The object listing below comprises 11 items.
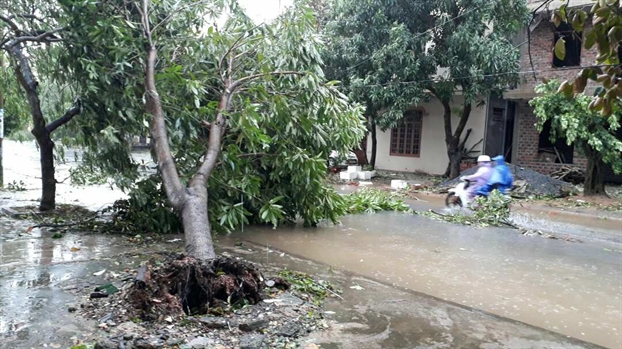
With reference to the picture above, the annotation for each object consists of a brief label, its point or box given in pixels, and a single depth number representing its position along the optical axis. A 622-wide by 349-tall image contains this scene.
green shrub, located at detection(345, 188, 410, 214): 11.86
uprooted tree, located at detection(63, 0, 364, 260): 7.01
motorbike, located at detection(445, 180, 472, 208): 11.49
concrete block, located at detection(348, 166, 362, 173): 20.22
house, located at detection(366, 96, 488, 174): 19.89
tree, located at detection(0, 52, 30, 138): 11.98
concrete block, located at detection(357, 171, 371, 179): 19.88
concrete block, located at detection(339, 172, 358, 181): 19.69
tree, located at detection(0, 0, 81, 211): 8.83
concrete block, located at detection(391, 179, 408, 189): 17.14
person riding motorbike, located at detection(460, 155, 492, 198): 11.23
